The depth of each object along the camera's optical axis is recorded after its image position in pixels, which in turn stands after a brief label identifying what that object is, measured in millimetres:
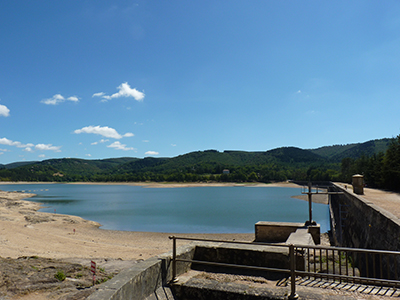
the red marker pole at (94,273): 8773
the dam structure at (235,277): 3828
